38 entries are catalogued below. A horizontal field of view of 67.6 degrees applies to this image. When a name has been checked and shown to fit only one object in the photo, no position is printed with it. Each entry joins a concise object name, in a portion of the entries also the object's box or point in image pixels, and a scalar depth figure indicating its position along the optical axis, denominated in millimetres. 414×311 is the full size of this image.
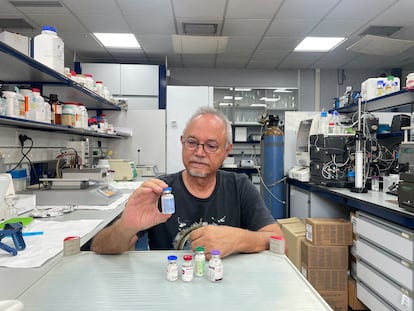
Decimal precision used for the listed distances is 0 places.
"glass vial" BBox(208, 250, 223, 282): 832
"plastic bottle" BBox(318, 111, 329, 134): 3178
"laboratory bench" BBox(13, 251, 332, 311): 719
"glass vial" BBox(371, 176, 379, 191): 2764
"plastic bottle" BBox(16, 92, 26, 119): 1789
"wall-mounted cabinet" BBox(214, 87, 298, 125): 5934
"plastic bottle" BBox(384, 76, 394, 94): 2953
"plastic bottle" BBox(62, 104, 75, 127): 2436
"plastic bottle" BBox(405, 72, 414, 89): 2385
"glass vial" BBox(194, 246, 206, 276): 870
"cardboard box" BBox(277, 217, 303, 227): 3264
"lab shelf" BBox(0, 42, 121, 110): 1719
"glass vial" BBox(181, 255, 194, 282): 838
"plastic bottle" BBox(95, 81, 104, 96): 3200
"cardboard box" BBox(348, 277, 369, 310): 2369
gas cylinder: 3881
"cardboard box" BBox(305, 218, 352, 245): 2490
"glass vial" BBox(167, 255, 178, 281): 838
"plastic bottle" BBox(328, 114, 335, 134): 3109
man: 1347
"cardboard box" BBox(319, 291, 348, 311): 2432
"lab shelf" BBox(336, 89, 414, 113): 2573
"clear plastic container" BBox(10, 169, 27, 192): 2174
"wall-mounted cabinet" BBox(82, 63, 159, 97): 5102
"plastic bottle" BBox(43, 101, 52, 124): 2104
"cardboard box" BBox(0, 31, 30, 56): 1921
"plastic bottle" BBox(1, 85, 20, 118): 1693
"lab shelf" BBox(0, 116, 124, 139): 1712
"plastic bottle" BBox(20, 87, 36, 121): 1873
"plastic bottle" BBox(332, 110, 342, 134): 3083
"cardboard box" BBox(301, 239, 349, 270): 2496
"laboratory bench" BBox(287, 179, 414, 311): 1758
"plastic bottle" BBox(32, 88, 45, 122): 1977
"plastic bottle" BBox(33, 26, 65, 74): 2088
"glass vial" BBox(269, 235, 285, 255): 1056
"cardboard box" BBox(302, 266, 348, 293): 2477
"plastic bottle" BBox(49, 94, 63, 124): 2325
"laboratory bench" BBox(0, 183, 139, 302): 799
